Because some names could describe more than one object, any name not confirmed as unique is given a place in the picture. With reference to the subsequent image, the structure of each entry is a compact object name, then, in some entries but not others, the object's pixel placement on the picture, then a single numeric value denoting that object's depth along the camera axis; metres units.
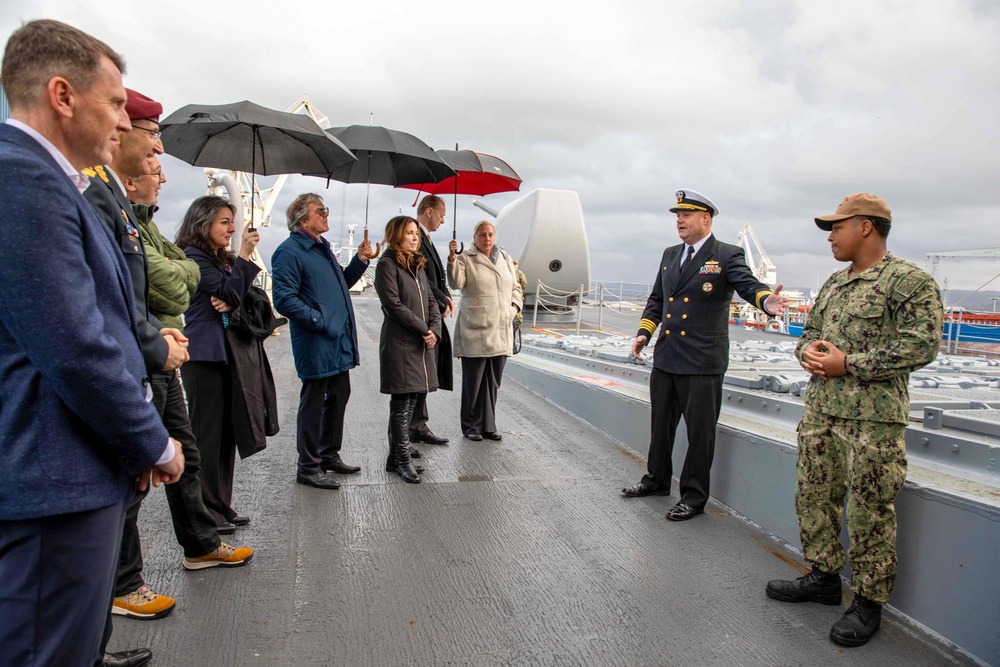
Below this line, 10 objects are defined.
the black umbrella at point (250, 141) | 3.88
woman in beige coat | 5.64
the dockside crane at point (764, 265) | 56.50
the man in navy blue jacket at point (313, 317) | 4.05
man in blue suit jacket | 1.29
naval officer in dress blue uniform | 3.91
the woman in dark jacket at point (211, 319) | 3.27
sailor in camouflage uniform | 2.57
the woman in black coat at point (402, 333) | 4.54
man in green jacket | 2.60
